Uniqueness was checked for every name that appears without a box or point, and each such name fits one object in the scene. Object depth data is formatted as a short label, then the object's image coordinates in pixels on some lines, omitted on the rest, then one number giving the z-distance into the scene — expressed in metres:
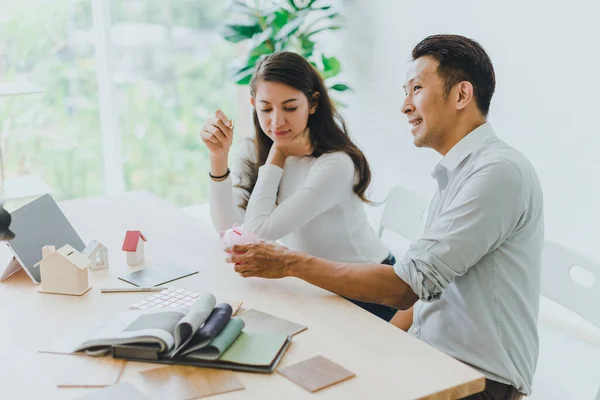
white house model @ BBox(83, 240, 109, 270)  1.72
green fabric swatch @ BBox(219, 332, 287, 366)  1.26
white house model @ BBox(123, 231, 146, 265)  1.76
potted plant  3.21
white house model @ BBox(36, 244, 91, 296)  1.58
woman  2.00
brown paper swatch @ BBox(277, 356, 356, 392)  1.21
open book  1.26
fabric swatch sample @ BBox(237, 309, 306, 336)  1.41
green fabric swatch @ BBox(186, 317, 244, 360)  1.27
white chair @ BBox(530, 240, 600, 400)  1.73
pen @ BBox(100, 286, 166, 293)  1.61
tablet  1.67
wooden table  1.21
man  1.48
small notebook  1.65
